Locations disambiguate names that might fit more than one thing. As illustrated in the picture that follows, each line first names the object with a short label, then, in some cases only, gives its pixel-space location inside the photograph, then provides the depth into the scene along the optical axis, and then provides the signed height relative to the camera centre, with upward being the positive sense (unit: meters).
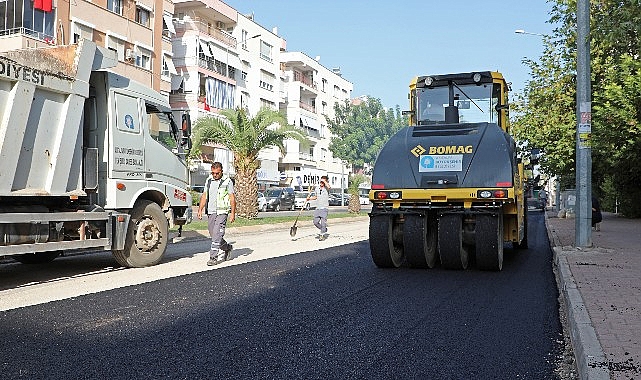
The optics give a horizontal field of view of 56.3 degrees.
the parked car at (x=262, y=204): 40.38 -0.64
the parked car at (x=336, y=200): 57.44 -0.48
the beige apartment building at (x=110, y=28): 25.75 +8.15
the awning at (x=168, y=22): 39.78 +11.55
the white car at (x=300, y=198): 44.75 -0.24
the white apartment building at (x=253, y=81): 44.09 +10.54
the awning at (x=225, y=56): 46.37 +11.20
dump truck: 7.50 +0.50
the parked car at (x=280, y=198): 41.28 -0.27
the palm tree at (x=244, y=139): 22.58 +2.12
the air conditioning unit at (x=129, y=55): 32.41 +7.53
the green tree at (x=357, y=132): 73.06 +7.82
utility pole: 11.77 +1.16
